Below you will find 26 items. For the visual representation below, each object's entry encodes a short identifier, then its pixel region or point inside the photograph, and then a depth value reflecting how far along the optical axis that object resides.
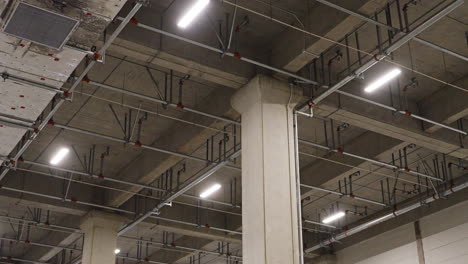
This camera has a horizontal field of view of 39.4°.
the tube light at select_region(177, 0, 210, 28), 17.67
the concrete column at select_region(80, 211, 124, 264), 30.00
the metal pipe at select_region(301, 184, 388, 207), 28.38
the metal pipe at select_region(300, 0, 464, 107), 17.28
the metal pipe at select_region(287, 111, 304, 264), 18.76
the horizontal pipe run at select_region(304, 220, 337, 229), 32.92
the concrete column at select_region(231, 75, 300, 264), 18.28
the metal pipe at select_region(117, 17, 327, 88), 18.26
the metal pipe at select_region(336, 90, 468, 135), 21.34
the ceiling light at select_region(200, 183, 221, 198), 29.03
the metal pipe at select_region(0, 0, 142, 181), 16.32
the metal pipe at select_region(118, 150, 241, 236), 24.21
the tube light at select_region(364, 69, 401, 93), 20.53
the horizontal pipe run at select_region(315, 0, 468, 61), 17.22
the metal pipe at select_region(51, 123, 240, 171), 23.08
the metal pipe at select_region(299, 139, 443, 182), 24.70
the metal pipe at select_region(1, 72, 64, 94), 16.49
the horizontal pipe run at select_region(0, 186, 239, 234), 28.10
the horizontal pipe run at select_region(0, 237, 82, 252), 33.98
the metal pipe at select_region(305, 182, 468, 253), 28.29
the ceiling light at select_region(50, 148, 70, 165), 26.78
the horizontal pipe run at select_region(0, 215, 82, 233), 31.02
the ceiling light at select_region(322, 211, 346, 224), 32.06
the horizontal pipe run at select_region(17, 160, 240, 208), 25.83
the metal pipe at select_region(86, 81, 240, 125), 21.06
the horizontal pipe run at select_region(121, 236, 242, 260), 35.55
